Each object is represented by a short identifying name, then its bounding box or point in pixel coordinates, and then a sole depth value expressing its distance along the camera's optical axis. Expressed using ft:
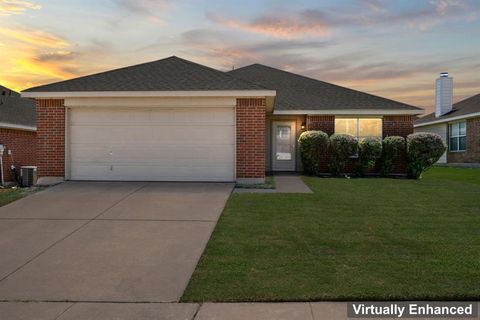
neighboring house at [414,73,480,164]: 84.94
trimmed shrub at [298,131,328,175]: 55.98
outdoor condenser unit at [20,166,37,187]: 69.56
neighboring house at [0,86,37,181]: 71.97
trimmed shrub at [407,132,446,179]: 53.47
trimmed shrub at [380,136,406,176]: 56.43
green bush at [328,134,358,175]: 55.47
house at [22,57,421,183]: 42.70
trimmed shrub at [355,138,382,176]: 55.93
